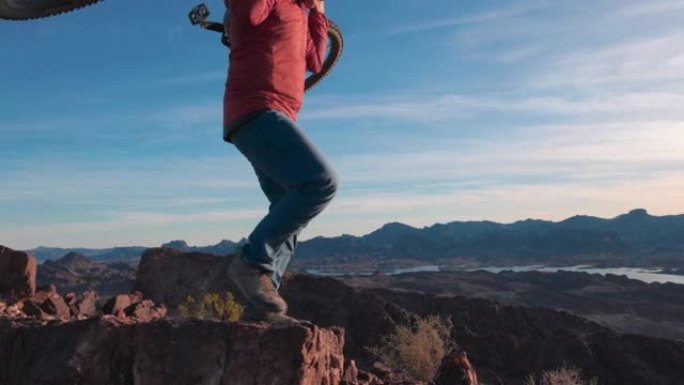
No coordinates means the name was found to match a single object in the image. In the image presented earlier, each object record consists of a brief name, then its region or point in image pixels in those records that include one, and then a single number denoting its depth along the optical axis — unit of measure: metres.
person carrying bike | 3.15
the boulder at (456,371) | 9.18
